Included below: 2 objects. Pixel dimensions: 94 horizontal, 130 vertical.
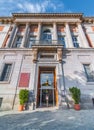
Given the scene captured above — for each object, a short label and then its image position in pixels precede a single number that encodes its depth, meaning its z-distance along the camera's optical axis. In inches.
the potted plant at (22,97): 271.4
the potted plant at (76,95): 268.8
